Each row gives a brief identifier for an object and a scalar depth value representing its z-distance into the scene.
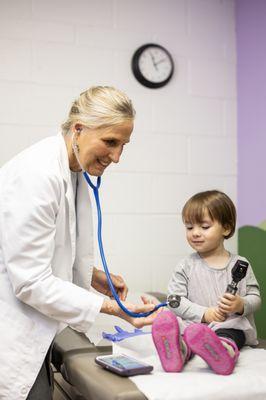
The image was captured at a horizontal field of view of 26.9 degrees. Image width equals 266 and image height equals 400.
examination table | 1.44
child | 1.99
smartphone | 1.53
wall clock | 2.77
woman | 1.54
